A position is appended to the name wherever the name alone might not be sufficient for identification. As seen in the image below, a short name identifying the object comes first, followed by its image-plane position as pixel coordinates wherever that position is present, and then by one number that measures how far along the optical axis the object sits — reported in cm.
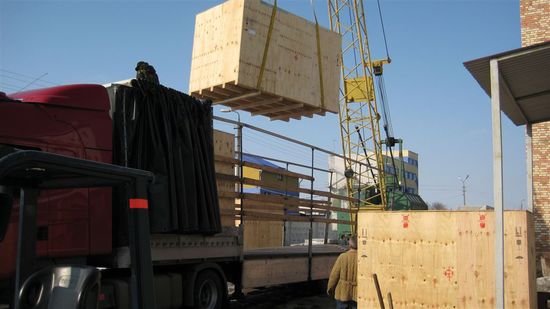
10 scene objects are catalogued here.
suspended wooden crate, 920
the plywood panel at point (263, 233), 1138
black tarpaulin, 677
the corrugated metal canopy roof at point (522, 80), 530
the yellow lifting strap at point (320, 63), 1055
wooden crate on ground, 567
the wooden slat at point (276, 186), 878
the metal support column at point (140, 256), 269
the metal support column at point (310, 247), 1055
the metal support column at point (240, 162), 899
